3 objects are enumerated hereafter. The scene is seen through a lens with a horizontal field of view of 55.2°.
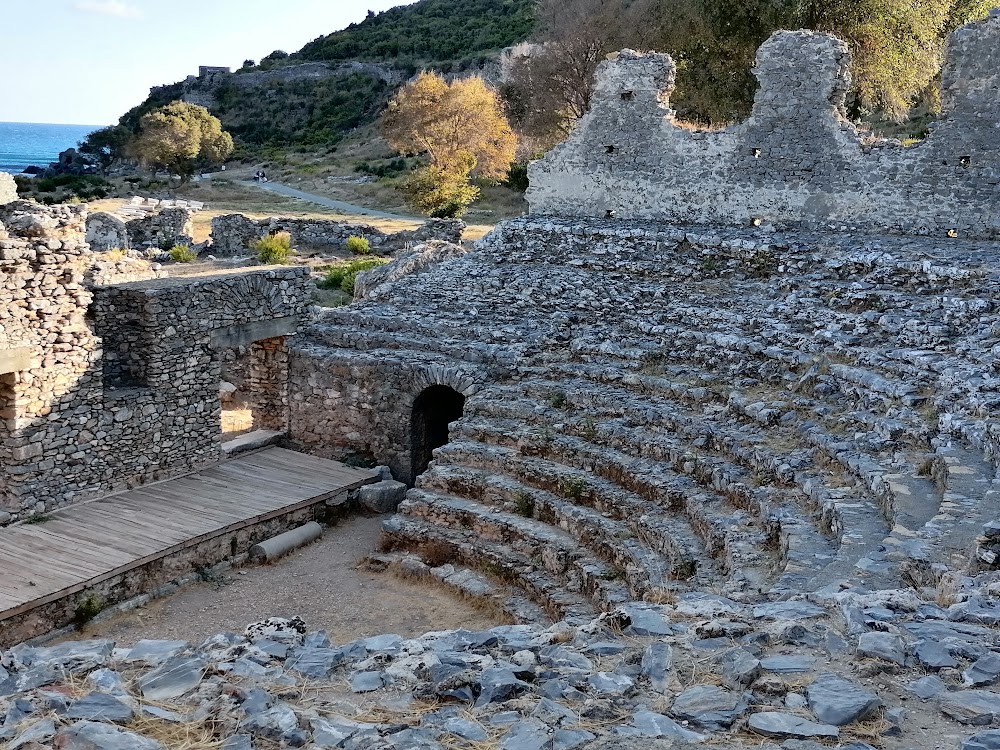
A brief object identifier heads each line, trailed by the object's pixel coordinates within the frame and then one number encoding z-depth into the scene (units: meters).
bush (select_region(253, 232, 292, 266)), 26.78
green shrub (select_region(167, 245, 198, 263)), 27.73
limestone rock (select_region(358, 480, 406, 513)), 13.15
